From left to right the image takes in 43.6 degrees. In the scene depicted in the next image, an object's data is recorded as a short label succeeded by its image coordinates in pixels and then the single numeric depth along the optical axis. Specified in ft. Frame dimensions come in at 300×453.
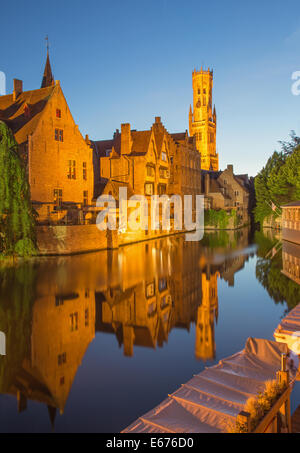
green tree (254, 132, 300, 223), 188.44
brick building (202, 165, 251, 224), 254.06
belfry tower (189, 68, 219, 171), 469.16
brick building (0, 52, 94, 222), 120.98
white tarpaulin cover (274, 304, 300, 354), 34.05
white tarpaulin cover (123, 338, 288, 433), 20.57
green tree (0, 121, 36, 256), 81.56
